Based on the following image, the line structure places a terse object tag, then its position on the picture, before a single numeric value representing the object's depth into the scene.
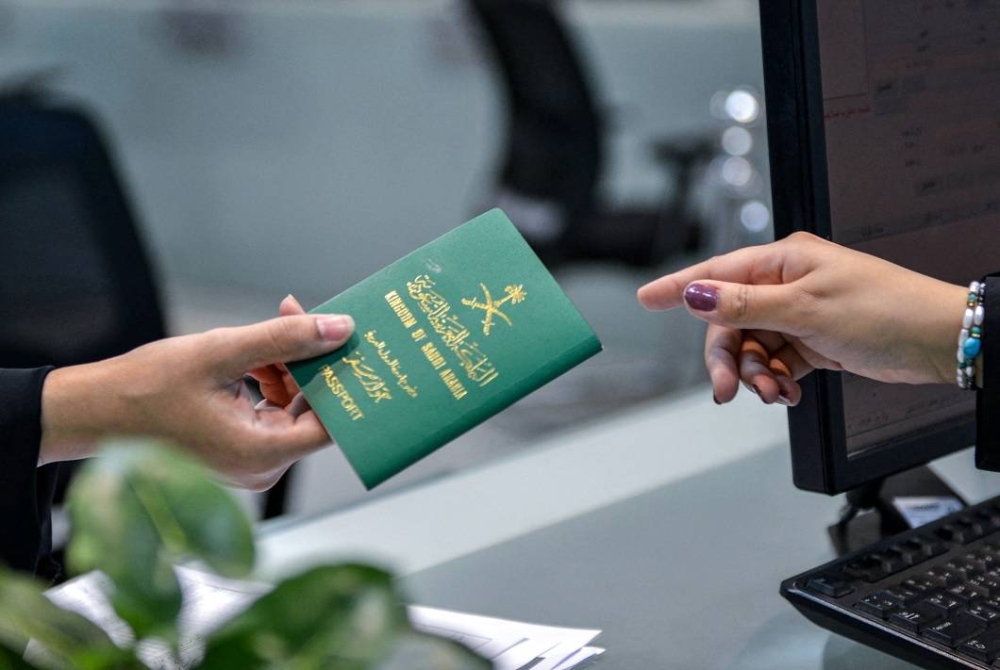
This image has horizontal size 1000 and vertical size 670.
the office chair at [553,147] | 2.79
